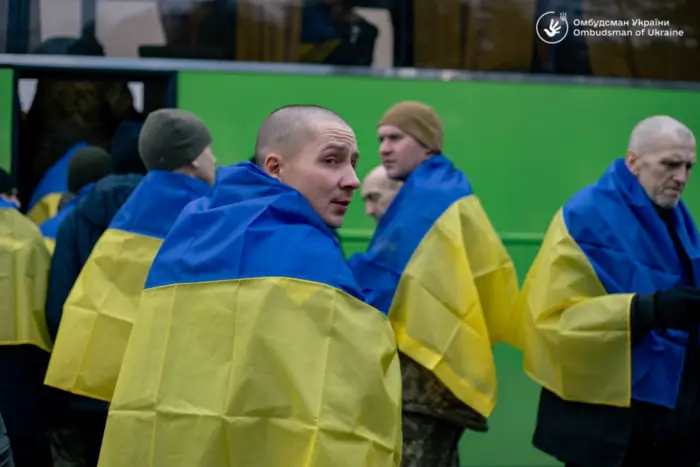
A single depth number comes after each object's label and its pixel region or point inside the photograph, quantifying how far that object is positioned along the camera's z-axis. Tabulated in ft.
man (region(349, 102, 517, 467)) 29.18
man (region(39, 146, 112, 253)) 36.68
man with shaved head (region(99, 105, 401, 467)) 16.91
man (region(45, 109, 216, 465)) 29.28
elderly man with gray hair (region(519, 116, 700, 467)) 27.31
